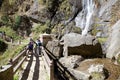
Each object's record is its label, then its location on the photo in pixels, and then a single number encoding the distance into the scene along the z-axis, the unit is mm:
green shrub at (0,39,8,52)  17048
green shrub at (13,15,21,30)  21393
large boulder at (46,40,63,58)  8874
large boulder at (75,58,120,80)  6080
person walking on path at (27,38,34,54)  9744
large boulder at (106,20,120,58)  8109
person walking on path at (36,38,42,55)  9591
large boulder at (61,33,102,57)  8264
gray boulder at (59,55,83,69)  7150
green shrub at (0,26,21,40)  20327
